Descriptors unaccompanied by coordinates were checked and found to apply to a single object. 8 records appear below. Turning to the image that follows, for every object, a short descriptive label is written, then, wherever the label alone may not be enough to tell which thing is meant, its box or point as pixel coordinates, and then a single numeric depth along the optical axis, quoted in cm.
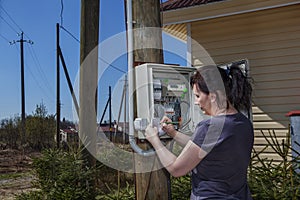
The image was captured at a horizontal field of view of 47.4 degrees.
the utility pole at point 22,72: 1715
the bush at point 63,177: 362
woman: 149
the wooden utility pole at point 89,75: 409
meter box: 185
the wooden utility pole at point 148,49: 206
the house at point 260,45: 438
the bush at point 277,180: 257
